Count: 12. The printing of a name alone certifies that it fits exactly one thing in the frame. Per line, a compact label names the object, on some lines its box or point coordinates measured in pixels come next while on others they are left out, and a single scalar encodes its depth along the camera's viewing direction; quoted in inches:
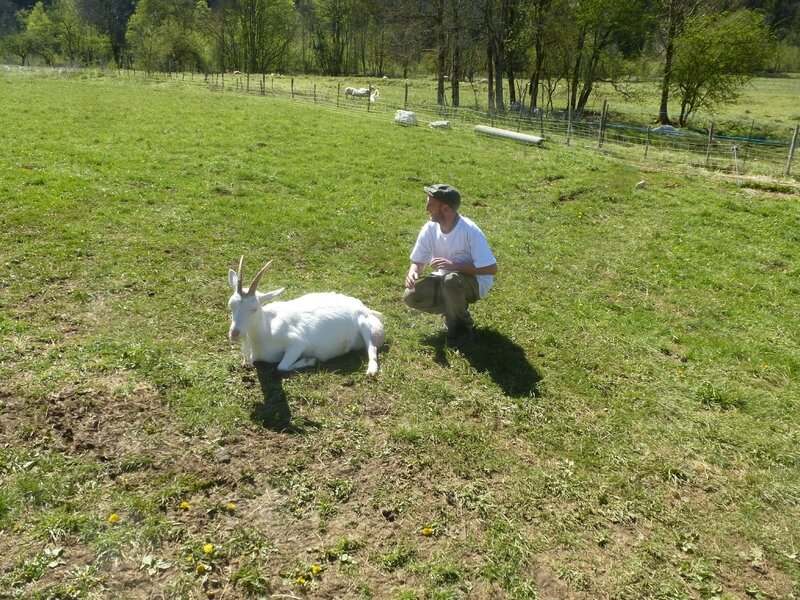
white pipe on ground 847.1
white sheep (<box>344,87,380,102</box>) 1520.4
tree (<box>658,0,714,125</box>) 1392.7
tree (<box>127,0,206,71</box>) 2625.5
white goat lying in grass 224.2
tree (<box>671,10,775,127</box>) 1296.8
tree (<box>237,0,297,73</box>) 2635.3
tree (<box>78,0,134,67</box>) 3139.8
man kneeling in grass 258.2
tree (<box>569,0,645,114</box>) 1311.5
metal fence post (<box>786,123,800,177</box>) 675.3
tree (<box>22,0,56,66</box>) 3174.2
